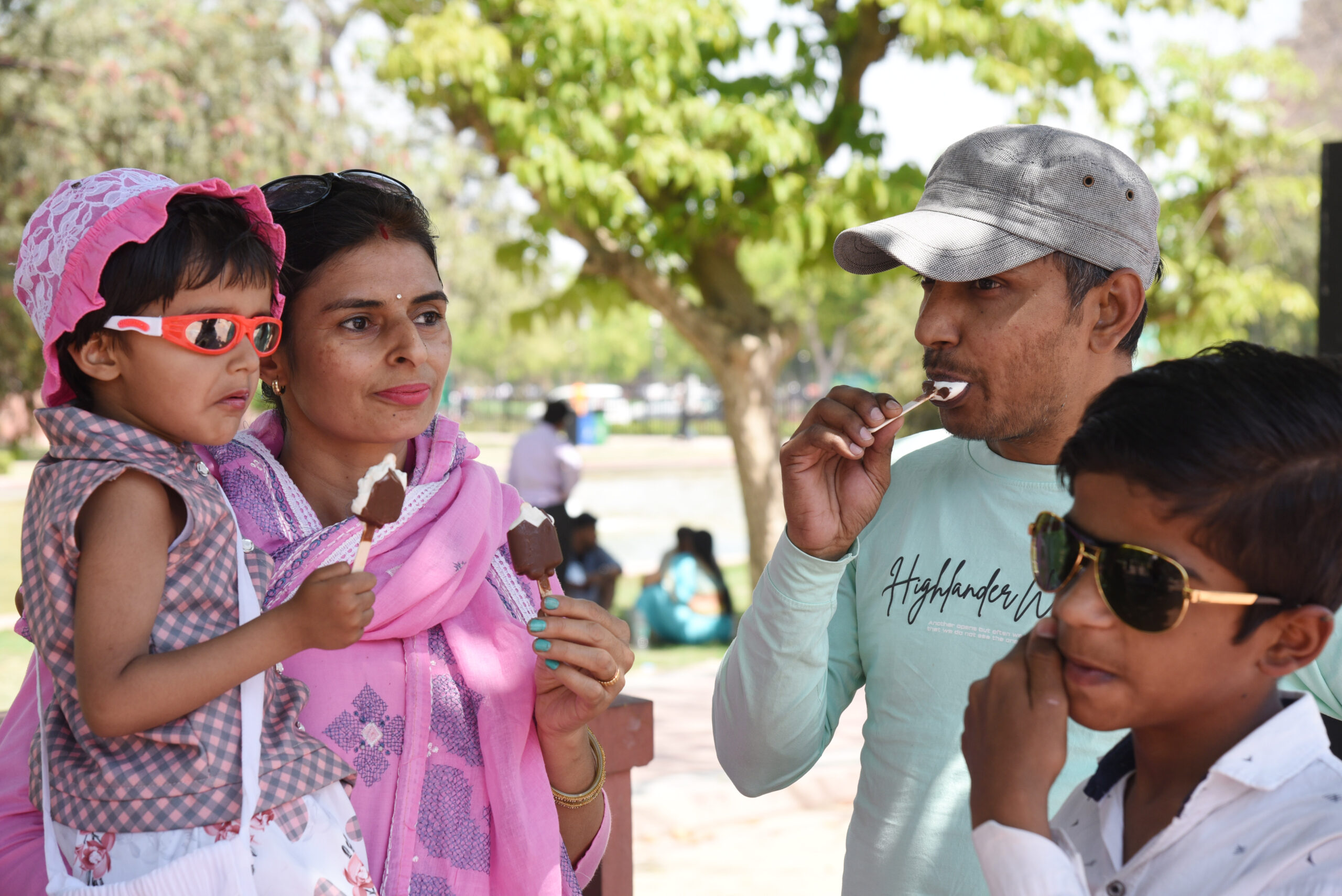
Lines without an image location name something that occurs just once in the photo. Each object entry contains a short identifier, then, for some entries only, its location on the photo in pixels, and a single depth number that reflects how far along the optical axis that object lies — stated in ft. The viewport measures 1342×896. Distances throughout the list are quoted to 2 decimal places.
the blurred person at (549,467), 30.63
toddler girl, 5.03
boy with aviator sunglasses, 4.22
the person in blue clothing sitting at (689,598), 29.22
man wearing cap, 6.28
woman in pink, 6.09
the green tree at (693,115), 22.07
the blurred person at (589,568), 29.99
